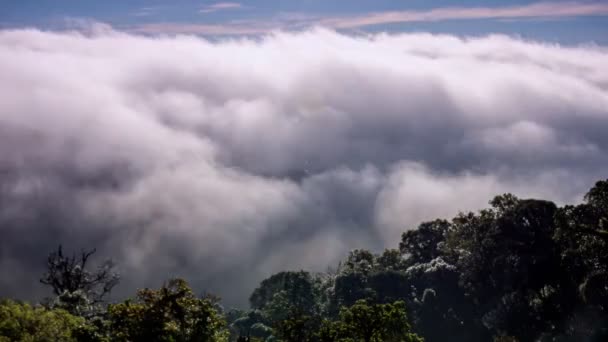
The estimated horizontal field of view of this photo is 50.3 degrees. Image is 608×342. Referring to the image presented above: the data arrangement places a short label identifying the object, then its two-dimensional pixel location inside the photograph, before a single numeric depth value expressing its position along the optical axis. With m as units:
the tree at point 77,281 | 62.12
